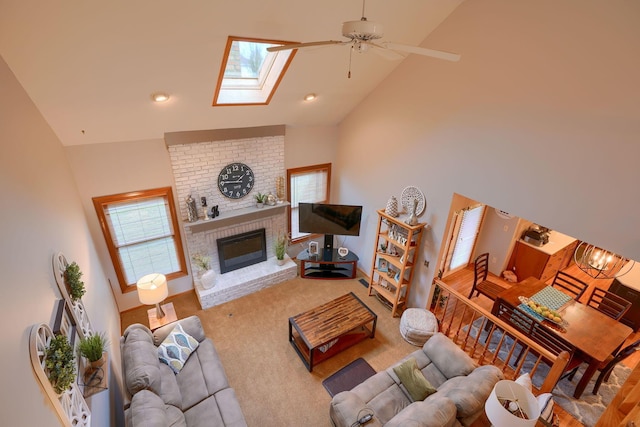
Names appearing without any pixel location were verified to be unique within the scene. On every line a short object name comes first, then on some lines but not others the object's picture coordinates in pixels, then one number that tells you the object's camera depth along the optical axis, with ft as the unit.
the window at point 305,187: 21.03
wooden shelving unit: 16.69
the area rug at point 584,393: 13.00
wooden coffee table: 14.56
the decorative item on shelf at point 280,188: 19.88
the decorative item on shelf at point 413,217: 15.94
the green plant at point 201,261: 17.98
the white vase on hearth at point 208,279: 17.98
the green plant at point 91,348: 8.68
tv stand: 20.65
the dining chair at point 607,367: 12.50
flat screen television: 19.21
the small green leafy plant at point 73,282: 9.21
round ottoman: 15.72
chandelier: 12.57
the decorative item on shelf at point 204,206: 17.49
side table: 15.39
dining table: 12.66
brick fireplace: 16.58
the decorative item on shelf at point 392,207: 17.08
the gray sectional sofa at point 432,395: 9.96
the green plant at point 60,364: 6.68
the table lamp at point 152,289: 14.24
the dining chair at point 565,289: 17.61
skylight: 12.79
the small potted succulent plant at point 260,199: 19.40
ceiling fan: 6.95
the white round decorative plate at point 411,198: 16.22
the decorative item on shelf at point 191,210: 16.92
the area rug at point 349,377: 13.97
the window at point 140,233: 15.56
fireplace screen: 19.19
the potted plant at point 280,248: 20.06
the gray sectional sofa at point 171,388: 9.77
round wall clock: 17.94
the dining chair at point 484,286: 17.71
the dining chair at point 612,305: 15.21
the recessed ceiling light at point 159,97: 12.10
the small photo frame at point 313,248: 20.83
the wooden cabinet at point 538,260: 20.29
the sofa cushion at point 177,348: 12.51
